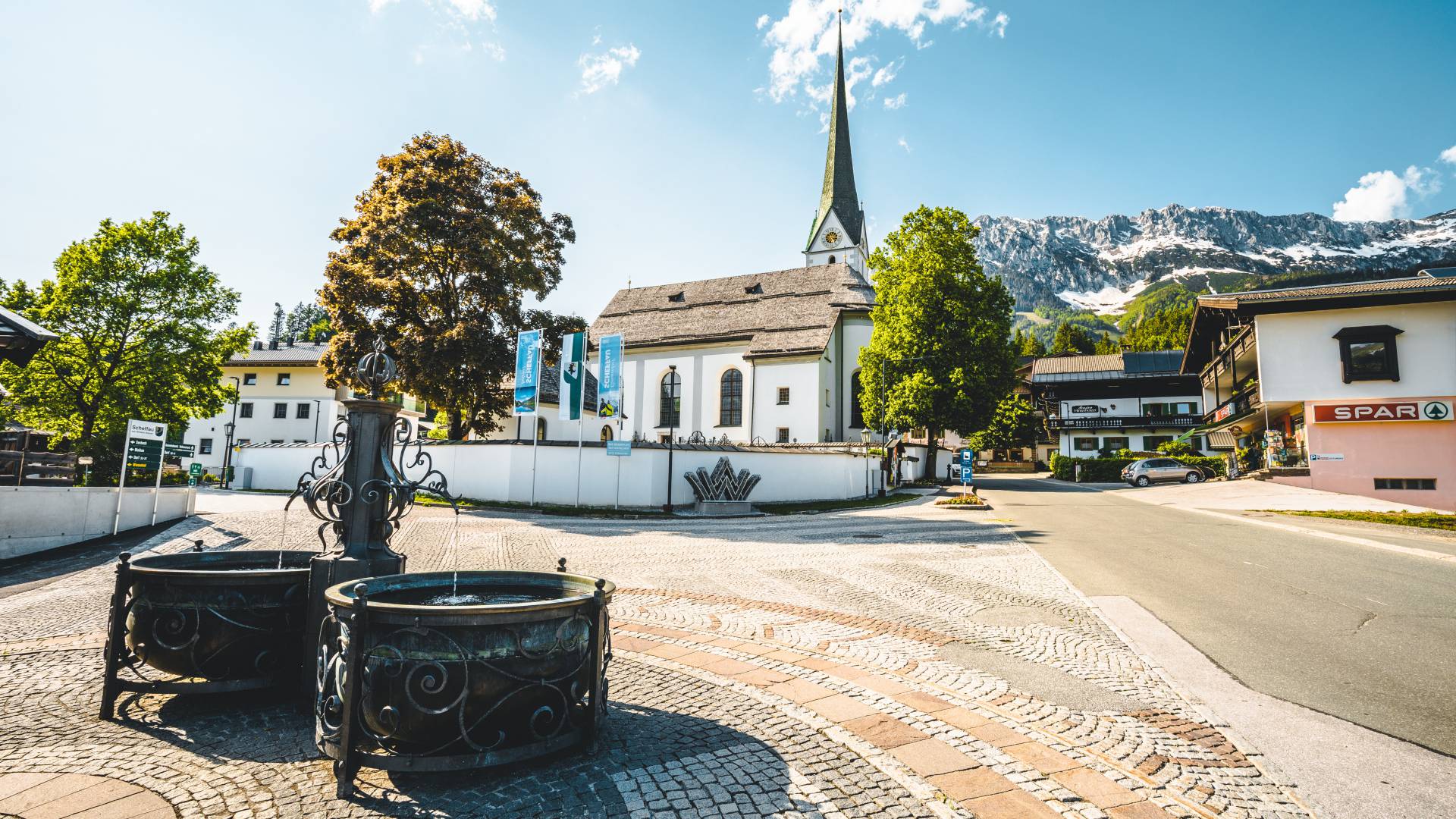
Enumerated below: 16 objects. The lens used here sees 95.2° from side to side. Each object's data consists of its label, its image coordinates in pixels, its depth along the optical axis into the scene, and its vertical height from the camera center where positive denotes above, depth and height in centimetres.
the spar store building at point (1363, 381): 2500 +382
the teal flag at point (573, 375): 2342 +332
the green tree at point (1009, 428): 3722 +341
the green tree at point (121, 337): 2598 +511
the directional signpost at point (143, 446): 1345 +33
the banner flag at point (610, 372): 2338 +341
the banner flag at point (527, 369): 2294 +342
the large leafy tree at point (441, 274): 2420 +743
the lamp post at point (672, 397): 3984 +442
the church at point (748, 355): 3831 +713
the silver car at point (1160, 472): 3534 +26
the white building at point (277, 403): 4953 +460
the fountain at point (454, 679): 283 -94
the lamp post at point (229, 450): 4154 +84
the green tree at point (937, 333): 3375 +737
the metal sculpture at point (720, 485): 2497 -54
